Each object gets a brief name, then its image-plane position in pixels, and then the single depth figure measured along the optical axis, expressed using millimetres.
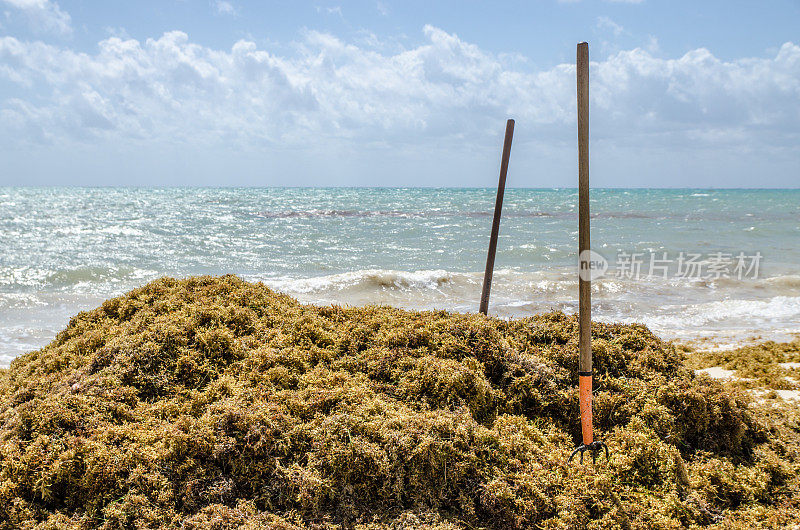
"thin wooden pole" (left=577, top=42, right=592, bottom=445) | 3631
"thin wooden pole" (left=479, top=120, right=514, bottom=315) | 6953
